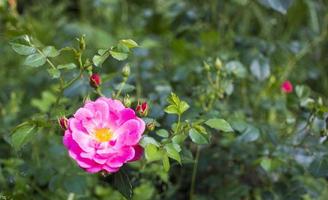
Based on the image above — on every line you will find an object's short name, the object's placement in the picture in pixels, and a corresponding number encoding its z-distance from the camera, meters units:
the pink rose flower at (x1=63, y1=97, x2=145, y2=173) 0.73
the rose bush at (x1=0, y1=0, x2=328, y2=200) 0.81
